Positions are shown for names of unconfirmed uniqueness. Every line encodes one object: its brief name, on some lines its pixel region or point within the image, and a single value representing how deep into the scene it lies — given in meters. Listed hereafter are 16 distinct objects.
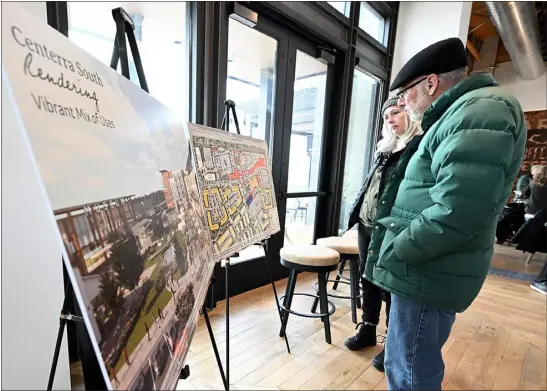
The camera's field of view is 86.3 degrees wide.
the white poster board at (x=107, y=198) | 0.38
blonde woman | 1.62
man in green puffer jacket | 0.86
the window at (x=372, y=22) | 3.46
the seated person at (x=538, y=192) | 4.22
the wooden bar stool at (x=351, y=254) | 2.13
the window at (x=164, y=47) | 1.96
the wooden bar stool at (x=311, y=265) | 1.79
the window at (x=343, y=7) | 3.11
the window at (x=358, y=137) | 3.71
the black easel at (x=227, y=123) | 1.61
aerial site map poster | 1.22
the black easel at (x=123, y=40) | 0.90
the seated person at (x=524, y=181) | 5.26
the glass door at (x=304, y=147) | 2.95
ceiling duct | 3.26
